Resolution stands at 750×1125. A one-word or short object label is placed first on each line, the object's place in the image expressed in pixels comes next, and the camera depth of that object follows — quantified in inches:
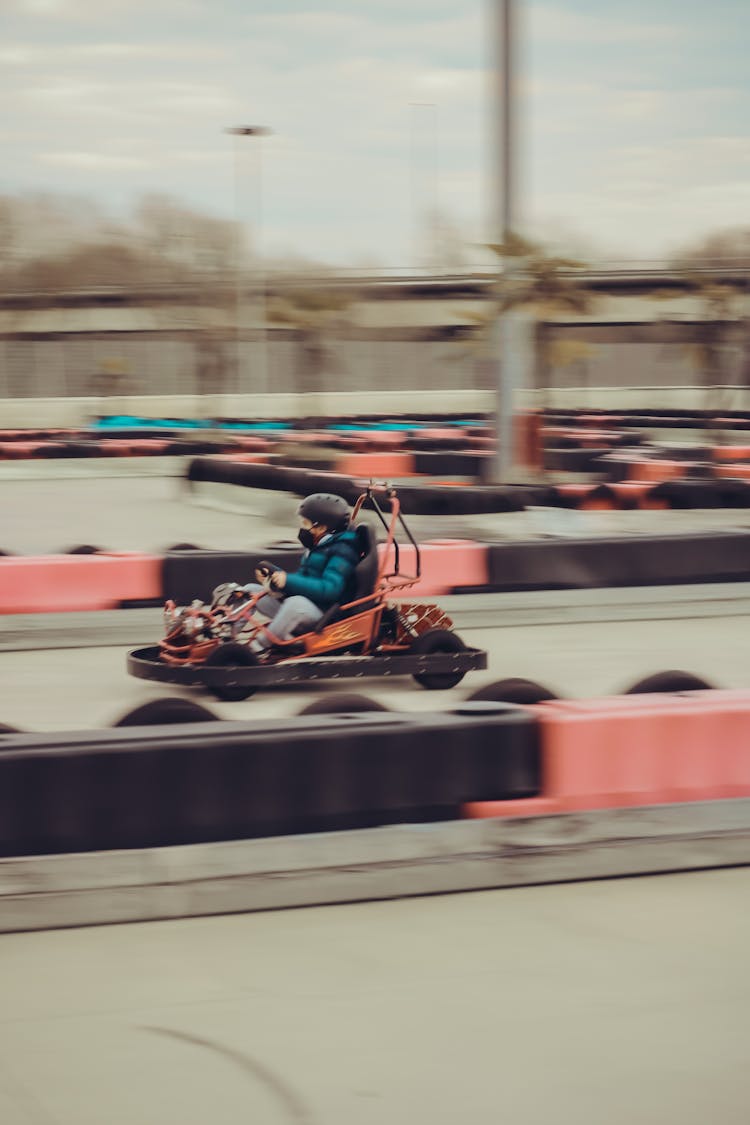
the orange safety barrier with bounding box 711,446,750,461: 877.2
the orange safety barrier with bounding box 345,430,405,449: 924.0
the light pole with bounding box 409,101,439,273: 2191.2
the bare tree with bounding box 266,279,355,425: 1290.6
